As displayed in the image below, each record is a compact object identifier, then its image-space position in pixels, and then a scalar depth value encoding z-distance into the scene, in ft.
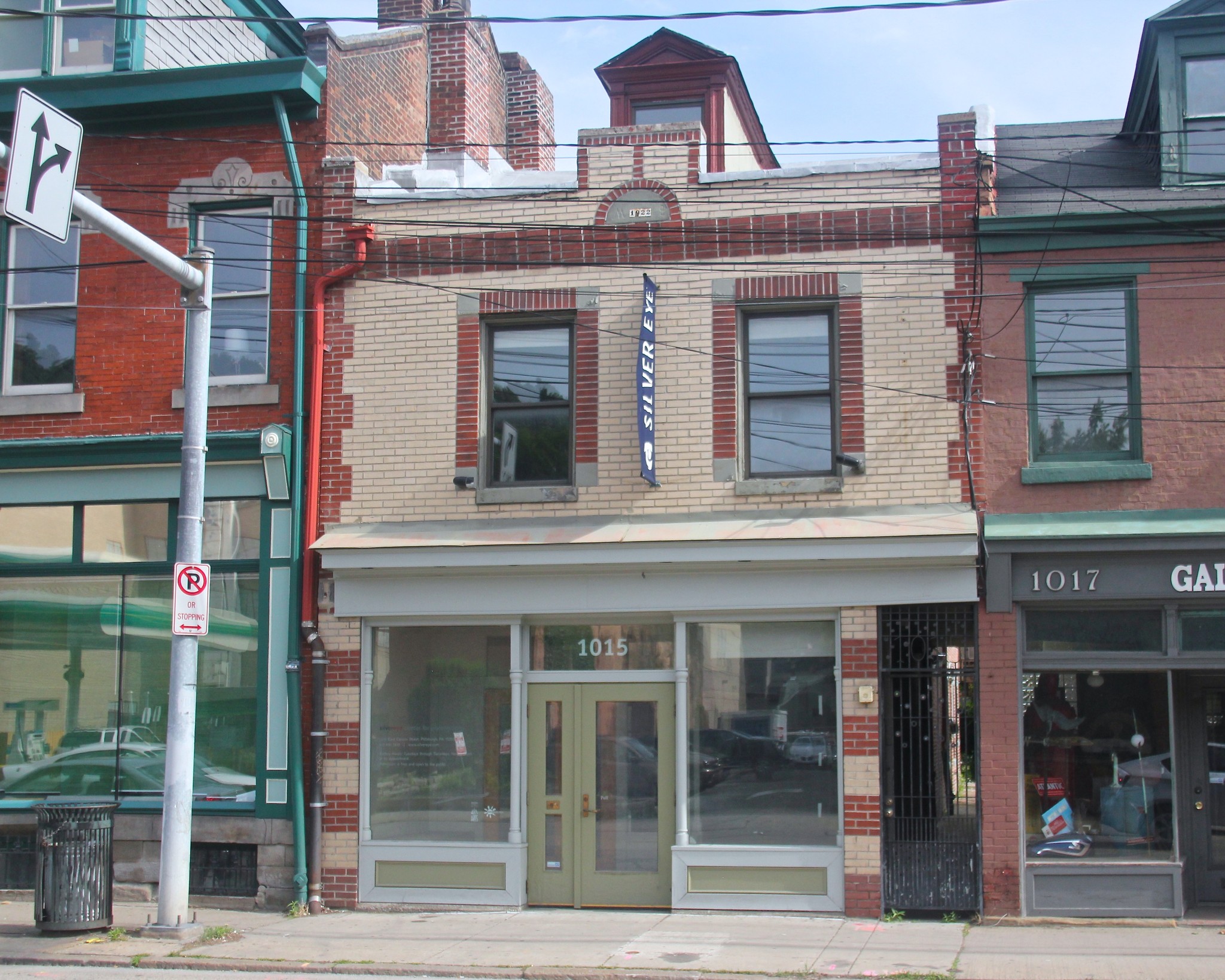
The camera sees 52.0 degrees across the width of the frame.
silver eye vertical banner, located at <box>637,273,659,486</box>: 38.52
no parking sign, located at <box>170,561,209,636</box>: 35.81
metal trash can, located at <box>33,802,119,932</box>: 35.83
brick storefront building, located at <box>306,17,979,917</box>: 38.50
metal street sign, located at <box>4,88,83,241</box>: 27.35
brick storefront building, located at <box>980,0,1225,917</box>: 36.86
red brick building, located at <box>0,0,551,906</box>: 42.57
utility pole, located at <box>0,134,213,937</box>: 35.42
